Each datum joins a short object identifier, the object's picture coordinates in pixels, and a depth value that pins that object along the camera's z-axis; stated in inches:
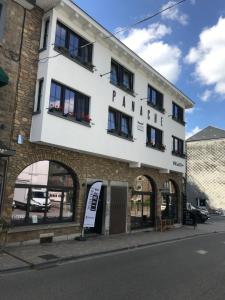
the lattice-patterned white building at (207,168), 1240.7
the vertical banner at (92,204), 401.4
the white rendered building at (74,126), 345.9
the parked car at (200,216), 847.2
